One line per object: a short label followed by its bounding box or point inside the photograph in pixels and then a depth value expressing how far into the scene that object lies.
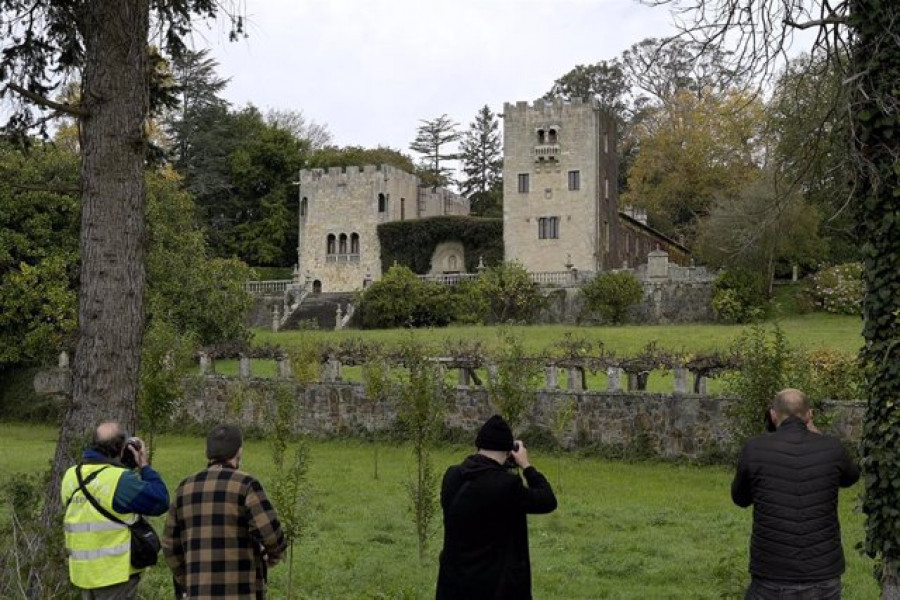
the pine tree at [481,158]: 71.94
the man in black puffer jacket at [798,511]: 5.23
